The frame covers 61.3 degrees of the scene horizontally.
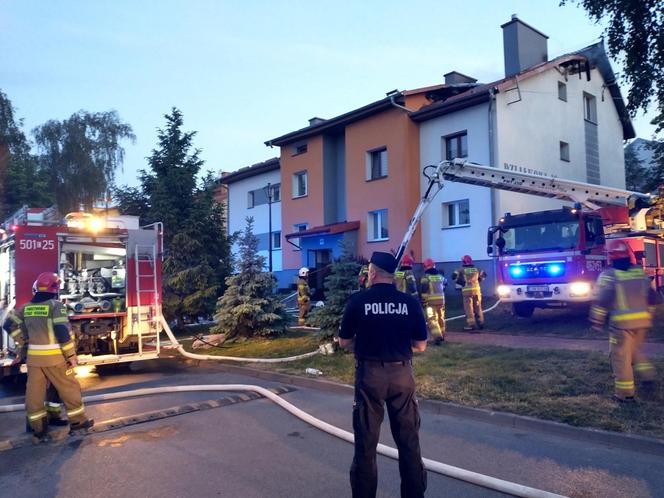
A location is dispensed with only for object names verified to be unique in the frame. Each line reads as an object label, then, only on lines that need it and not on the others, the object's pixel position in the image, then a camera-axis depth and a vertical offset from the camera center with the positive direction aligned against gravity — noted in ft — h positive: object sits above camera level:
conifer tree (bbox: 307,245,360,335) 33.94 -1.36
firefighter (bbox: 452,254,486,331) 40.50 -1.65
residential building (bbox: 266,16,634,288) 65.98 +16.28
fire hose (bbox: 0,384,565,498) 13.64 -5.31
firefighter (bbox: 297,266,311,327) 52.29 -2.19
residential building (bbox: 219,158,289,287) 98.63 +13.51
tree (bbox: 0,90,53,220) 98.73 +19.31
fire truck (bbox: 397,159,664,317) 39.11 +2.44
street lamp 90.68 +11.59
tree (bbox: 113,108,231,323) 48.70 +5.20
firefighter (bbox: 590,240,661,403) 19.89 -1.75
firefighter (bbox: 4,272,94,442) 19.27 -2.73
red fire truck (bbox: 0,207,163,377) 29.91 +0.24
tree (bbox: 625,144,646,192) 113.80 +19.42
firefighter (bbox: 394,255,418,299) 37.96 -0.45
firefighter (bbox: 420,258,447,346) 35.32 -2.00
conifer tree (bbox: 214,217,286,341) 41.70 -2.25
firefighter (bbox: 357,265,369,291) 35.58 -0.36
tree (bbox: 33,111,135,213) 111.75 +23.73
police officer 12.01 -2.31
